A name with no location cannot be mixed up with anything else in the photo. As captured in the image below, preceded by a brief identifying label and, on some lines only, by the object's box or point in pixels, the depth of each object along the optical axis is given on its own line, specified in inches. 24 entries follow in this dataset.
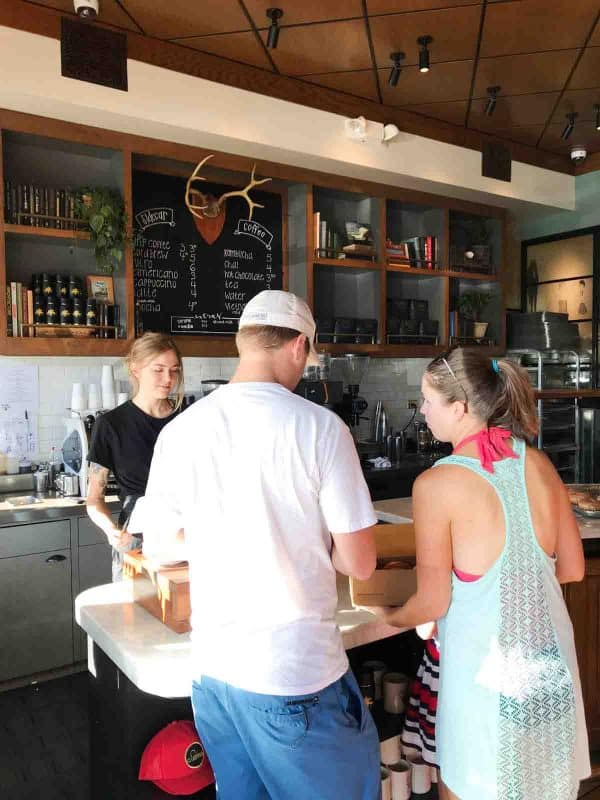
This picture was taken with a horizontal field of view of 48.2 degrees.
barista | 106.3
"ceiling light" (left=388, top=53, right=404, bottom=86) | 152.6
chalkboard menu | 165.6
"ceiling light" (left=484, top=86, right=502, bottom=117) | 172.7
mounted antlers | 169.7
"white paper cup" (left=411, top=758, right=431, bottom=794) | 80.3
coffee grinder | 197.3
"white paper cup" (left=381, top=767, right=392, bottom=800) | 77.7
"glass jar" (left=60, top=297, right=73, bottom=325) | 148.7
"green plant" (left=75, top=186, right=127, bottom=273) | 145.6
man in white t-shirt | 50.5
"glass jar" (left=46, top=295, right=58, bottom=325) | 146.6
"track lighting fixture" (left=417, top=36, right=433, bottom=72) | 145.9
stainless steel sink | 142.1
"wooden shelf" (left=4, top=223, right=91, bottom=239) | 140.6
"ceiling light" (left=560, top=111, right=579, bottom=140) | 191.5
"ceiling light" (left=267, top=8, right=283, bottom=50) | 132.6
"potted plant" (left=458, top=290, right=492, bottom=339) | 222.1
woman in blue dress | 59.0
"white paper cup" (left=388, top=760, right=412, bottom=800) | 78.6
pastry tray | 110.9
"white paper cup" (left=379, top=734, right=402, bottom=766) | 80.1
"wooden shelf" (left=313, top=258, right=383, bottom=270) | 185.8
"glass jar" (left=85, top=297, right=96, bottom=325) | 150.7
